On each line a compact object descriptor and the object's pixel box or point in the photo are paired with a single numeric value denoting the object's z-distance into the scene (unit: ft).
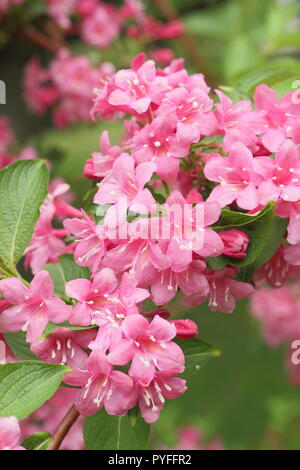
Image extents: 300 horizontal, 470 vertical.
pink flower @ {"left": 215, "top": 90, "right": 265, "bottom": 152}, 1.91
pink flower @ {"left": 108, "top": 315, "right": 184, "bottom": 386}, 1.77
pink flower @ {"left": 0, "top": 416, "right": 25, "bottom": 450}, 1.72
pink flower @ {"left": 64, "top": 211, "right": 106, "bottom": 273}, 1.85
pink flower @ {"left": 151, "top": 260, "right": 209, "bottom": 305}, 1.84
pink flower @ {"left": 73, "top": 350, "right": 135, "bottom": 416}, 1.77
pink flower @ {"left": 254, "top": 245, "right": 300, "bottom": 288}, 1.96
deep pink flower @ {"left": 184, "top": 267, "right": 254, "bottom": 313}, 1.90
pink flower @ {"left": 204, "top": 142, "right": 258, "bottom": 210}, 1.84
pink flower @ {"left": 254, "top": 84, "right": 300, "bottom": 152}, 1.88
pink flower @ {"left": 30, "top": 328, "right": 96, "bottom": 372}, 1.82
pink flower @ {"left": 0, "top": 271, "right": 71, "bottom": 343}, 1.82
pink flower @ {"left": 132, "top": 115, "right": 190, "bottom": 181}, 1.88
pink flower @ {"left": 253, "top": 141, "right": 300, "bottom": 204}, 1.83
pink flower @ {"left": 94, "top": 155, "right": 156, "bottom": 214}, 1.84
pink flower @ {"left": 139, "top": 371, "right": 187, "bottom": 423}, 1.80
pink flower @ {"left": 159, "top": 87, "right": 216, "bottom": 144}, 1.89
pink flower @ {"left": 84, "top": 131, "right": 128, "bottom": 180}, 1.97
